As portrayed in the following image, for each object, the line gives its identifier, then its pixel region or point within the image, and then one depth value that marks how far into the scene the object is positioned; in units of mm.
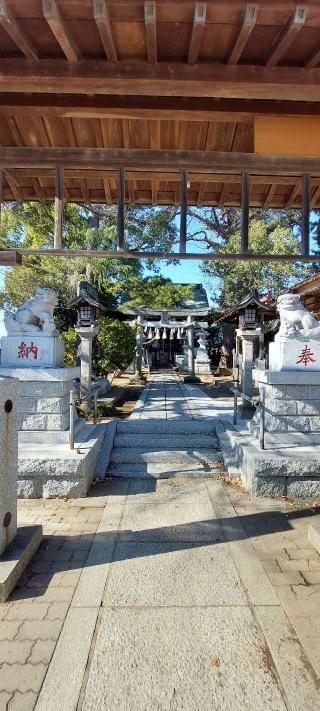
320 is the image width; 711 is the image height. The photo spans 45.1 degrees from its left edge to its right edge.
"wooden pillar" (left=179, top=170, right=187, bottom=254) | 3969
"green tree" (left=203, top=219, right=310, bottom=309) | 17000
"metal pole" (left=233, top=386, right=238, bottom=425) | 7363
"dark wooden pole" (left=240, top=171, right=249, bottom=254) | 4020
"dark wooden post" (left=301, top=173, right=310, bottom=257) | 4062
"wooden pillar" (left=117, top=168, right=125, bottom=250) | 3977
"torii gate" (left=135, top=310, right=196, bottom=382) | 20203
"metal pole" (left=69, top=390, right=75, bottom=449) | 5121
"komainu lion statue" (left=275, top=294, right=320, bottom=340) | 5512
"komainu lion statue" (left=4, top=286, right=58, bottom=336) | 5488
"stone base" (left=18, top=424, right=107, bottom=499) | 4832
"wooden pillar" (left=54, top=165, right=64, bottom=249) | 3938
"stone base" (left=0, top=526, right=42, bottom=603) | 2799
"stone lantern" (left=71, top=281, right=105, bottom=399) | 12578
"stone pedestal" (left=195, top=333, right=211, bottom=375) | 23125
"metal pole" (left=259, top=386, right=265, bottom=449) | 5125
